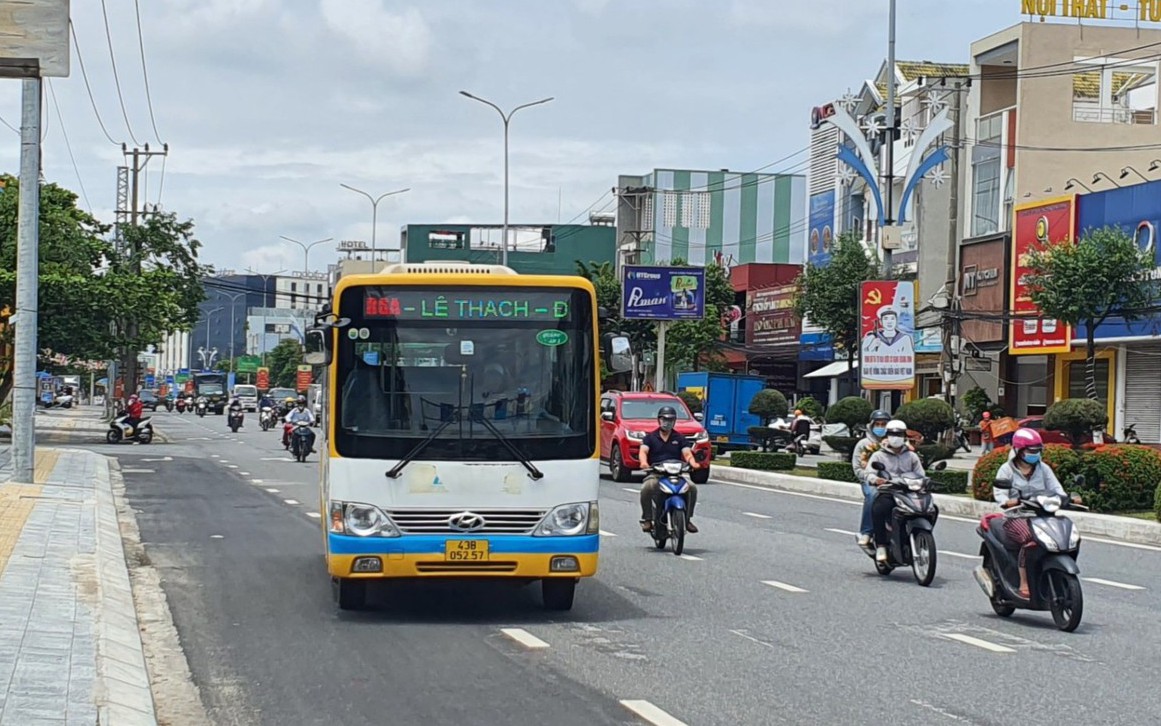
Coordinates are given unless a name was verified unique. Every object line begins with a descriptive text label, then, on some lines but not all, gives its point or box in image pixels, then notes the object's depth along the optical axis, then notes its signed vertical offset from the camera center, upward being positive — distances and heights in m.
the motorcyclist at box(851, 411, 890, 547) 14.77 -0.84
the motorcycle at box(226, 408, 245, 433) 59.53 -2.21
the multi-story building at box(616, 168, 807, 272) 88.68 +10.13
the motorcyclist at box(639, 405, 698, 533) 16.28 -0.85
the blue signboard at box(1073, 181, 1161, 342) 38.69 +4.74
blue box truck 43.34 -0.92
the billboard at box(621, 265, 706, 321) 48.66 +2.83
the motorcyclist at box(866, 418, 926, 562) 14.33 -0.86
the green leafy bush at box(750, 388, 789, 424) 42.19 -0.75
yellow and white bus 10.98 -0.43
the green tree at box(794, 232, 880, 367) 52.44 +3.34
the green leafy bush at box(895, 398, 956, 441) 30.25 -0.70
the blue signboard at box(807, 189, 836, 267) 62.72 +6.76
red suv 29.92 -1.03
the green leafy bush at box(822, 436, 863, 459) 32.28 -1.41
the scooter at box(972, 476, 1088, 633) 11.34 -1.44
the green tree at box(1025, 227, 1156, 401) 35.28 +2.63
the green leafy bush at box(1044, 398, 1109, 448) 23.92 -0.51
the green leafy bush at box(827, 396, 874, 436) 33.19 -0.71
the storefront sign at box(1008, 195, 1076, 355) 42.44 +3.56
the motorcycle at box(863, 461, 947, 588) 14.05 -1.40
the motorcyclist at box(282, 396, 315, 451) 37.66 -1.25
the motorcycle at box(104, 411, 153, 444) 44.97 -2.16
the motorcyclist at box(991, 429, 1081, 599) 11.77 -0.76
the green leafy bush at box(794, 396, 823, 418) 52.00 -0.98
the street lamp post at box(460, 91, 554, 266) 54.74 +8.28
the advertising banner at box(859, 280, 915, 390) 29.58 +0.91
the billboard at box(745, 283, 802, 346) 63.88 +2.83
